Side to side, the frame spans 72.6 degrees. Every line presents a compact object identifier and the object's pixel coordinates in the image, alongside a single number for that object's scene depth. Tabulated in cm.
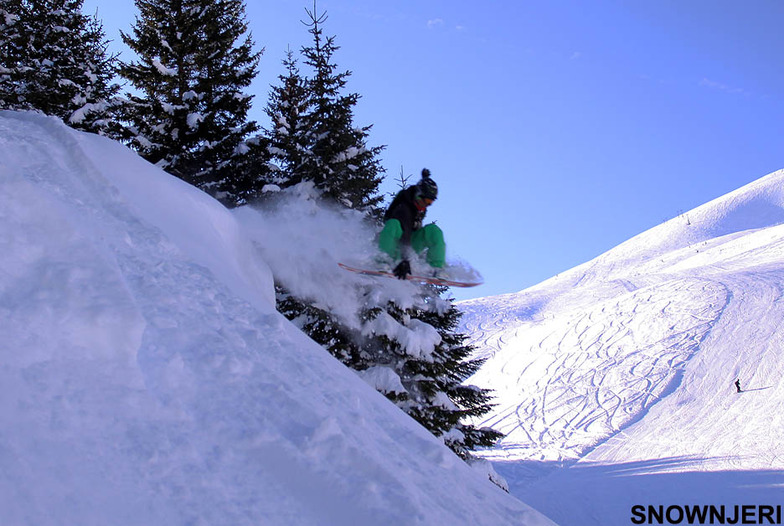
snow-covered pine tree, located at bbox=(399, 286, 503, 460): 1012
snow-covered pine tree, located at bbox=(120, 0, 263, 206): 1366
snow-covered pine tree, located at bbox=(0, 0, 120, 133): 1474
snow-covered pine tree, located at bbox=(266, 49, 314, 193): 1146
